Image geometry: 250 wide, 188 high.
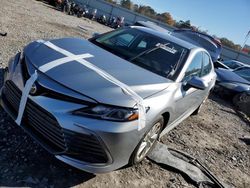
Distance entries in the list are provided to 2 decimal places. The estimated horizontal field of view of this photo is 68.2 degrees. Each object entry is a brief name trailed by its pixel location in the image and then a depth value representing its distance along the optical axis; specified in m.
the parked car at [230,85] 6.07
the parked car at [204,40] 7.42
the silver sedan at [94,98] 1.76
